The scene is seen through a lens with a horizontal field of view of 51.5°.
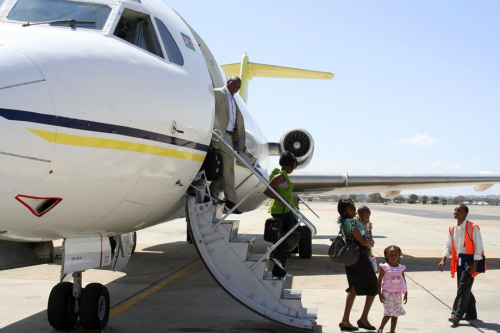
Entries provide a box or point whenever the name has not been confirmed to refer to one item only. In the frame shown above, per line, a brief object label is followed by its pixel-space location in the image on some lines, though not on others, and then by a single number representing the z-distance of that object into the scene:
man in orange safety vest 6.51
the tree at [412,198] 145.00
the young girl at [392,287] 5.67
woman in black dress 6.04
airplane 3.96
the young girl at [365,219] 6.54
